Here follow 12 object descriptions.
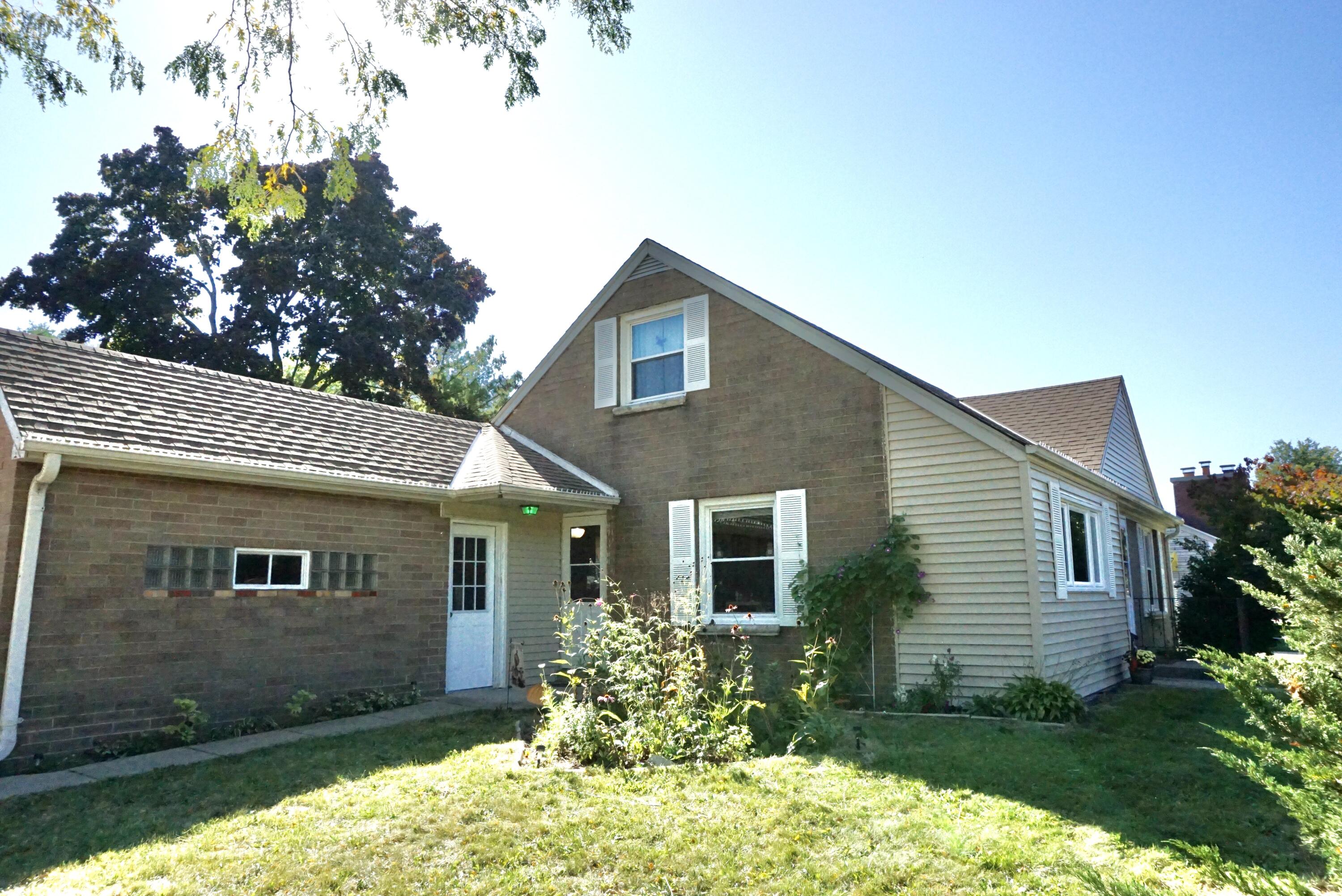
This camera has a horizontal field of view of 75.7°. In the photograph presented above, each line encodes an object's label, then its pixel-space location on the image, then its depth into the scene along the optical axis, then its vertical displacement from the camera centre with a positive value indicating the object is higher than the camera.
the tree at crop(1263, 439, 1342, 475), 36.12 +5.11
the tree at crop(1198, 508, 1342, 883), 2.85 -0.51
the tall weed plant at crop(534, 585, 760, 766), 6.96 -1.22
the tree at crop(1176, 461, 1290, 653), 15.04 -0.39
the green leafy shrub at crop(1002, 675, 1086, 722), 8.56 -1.36
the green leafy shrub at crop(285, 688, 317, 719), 9.13 -1.37
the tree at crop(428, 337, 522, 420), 28.78 +6.82
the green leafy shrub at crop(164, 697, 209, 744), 8.17 -1.44
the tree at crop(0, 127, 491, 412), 23.00 +8.16
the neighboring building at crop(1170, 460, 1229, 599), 34.22 +2.04
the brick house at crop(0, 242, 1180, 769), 7.96 +0.64
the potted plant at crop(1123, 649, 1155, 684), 12.34 -1.46
